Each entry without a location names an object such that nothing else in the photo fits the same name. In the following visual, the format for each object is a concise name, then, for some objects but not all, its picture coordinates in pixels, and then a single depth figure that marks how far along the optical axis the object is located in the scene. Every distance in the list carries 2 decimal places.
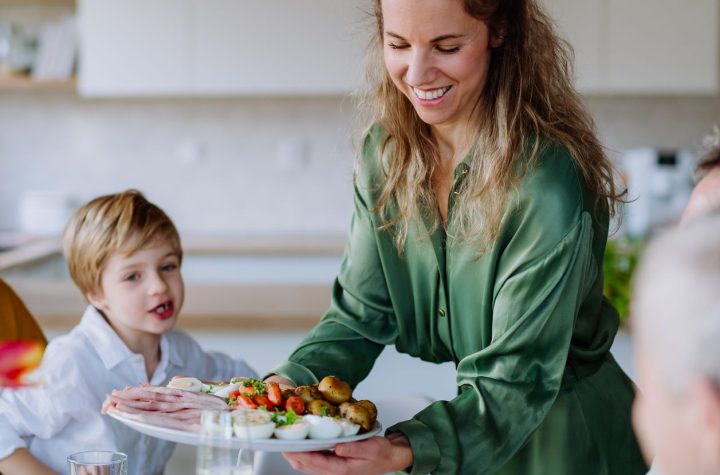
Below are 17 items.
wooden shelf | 4.89
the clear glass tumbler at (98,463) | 1.43
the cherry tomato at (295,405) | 1.49
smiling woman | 1.55
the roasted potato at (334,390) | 1.54
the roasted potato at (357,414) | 1.48
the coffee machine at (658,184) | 4.77
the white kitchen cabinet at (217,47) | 4.75
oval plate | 1.34
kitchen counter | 2.94
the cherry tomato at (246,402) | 1.48
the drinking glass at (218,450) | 1.13
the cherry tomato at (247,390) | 1.52
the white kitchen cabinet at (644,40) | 4.74
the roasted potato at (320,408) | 1.48
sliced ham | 1.41
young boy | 1.98
